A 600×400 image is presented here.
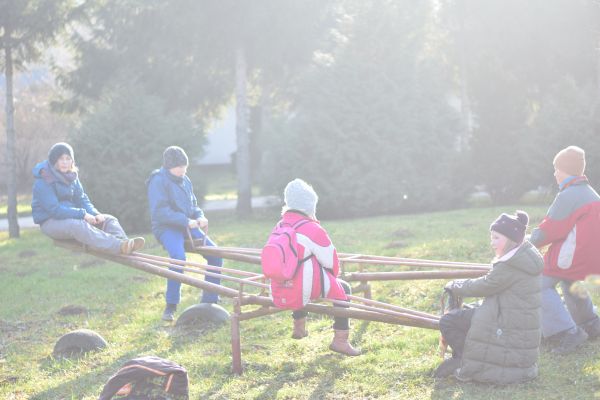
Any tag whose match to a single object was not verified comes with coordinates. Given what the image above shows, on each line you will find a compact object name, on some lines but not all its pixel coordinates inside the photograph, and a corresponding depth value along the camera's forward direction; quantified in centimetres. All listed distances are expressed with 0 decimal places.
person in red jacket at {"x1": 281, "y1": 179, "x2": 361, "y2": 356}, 633
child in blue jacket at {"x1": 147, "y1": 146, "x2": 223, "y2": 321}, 859
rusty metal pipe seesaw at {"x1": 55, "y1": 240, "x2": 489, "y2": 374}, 620
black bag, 530
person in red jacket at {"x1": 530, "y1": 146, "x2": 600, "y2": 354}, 637
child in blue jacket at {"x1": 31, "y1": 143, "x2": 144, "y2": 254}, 798
